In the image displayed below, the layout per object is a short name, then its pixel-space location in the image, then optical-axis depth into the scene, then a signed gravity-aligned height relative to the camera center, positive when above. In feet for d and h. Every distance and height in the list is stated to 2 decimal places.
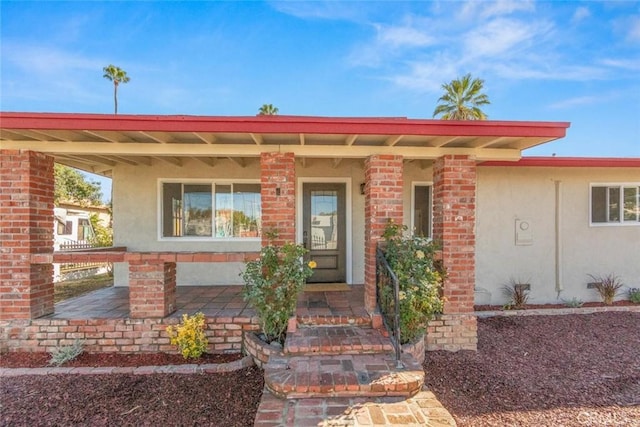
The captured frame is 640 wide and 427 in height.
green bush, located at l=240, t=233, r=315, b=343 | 12.20 -2.85
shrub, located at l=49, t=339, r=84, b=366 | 12.50 -5.76
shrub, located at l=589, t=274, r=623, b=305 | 20.62 -4.81
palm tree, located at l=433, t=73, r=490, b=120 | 52.39 +20.20
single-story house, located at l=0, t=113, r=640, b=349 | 12.68 +0.89
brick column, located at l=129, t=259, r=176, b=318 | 13.39 -3.17
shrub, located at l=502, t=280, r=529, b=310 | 20.34 -5.36
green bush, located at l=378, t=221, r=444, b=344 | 11.71 -2.67
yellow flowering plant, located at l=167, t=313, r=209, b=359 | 12.85 -5.12
